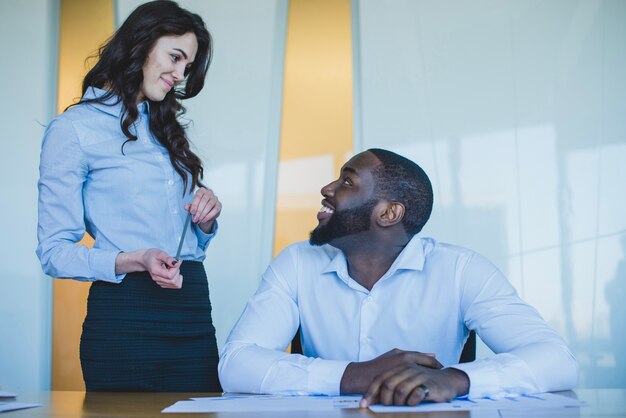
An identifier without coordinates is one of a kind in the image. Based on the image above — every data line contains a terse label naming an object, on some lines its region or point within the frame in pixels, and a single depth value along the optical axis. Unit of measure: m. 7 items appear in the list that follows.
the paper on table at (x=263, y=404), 1.41
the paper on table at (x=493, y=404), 1.40
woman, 2.06
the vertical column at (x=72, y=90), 4.08
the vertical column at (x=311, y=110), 4.05
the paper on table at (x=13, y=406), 1.46
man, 1.64
